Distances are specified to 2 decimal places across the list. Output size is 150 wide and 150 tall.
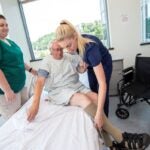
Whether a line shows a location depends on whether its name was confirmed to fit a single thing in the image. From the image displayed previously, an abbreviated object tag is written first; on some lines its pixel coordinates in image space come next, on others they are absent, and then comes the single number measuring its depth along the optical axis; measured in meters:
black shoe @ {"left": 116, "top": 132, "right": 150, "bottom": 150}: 1.49
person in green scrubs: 1.56
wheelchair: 2.31
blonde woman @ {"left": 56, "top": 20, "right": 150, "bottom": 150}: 1.24
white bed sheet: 1.10
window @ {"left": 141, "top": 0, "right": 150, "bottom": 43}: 2.86
